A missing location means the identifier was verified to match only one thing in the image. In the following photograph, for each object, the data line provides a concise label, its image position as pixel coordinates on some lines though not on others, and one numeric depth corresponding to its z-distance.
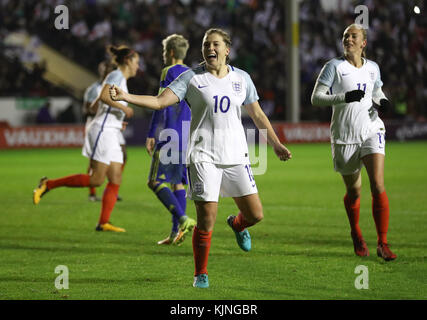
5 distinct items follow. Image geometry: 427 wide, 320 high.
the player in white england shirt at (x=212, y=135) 12.91
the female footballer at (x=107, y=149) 19.48
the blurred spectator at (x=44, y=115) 53.00
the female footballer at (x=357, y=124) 15.66
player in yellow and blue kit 17.41
